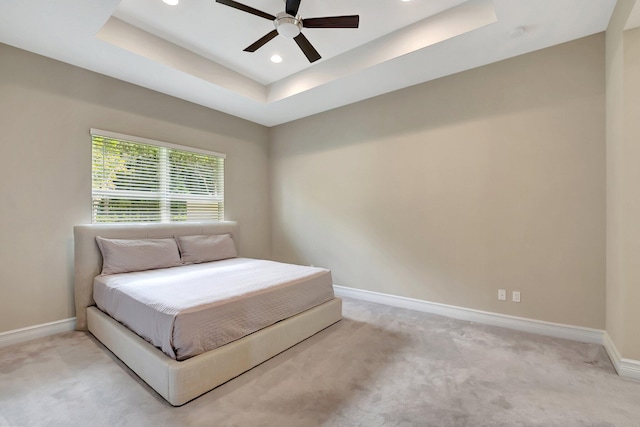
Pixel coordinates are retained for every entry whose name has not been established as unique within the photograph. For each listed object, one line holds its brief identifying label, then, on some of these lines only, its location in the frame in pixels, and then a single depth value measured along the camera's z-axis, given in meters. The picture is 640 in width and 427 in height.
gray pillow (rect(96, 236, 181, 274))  2.99
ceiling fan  2.16
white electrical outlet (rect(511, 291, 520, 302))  2.91
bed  1.80
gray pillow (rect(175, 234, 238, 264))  3.66
